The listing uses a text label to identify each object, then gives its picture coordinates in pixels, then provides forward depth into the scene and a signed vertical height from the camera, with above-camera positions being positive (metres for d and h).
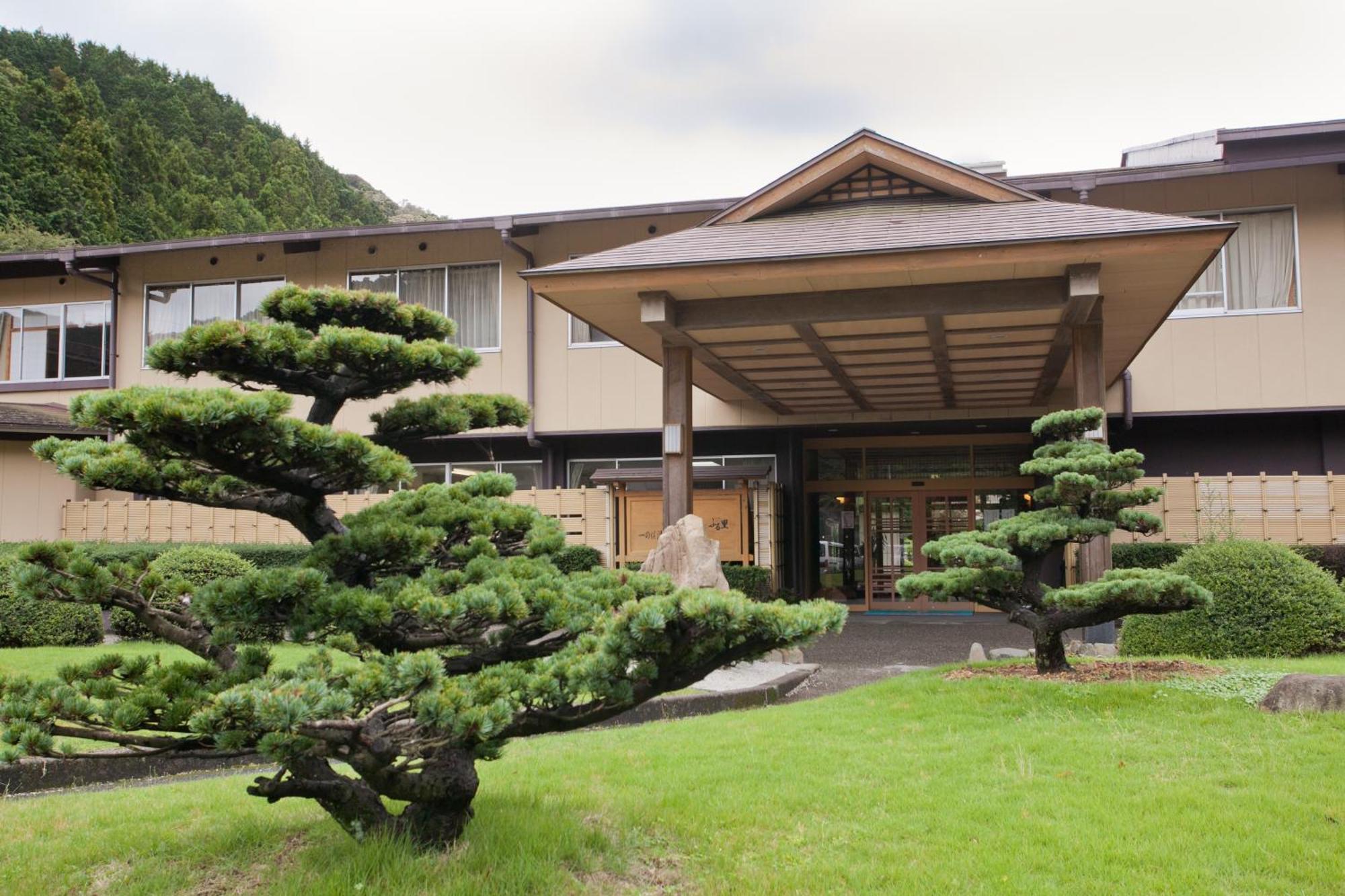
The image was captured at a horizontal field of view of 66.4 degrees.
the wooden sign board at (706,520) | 15.46 +0.09
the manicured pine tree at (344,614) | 3.74 -0.35
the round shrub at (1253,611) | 9.13 -0.78
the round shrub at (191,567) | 12.80 -0.47
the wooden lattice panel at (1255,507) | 13.76 +0.22
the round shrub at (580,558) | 15.59 -0.45
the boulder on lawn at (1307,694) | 6.35 -1.07
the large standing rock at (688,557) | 10.96 -0.32
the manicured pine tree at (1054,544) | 7.83 -0.15
